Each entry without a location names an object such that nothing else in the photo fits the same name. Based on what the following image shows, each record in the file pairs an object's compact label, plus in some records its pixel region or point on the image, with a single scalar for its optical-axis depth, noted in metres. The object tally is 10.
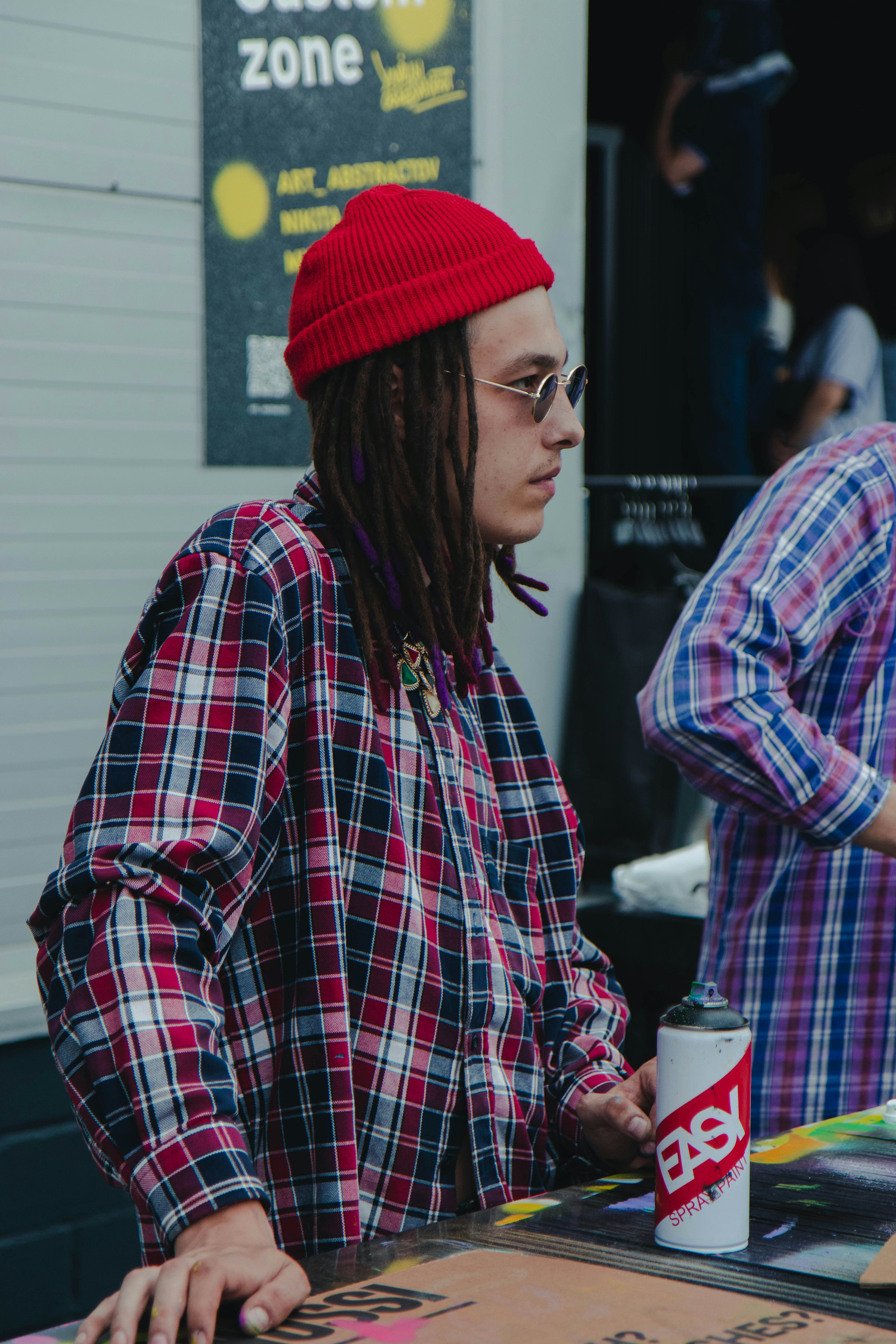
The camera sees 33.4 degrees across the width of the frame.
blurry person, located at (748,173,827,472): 6.59
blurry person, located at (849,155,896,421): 6.58
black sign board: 3.61
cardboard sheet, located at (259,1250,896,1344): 1.13
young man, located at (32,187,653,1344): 1.32
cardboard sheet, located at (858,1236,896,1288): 1.23
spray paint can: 1.32
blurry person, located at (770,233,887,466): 5.75
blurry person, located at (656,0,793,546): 5.44
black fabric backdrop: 4.23
